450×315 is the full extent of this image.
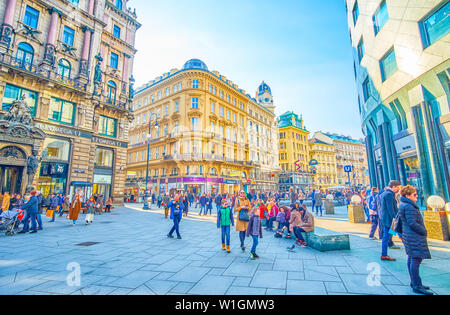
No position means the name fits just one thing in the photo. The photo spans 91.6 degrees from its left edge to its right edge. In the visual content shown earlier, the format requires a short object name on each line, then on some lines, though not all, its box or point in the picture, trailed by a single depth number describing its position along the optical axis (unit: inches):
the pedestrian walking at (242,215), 252.2
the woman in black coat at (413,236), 143.3
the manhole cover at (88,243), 293.6
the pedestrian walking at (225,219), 260.8
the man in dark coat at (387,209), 216.5
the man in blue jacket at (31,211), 362.1
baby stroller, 345.4
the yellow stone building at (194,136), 1439.5
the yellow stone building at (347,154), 2987.2
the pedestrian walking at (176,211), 328.8
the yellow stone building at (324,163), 2717.8
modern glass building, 446.2
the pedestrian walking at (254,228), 228.8
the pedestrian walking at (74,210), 455.8
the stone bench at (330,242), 254.5
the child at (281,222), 343.5
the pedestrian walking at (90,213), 489.1
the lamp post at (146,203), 850.0
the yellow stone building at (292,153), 2417.6
